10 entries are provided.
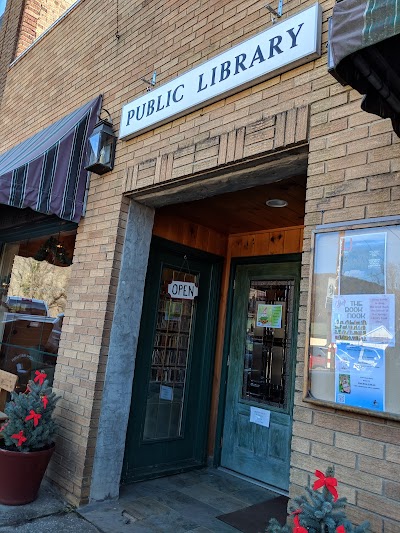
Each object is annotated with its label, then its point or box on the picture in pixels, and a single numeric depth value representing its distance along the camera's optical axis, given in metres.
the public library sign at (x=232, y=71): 2.83
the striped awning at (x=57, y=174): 4.34
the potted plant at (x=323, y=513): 1.86
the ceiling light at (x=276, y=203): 4.23
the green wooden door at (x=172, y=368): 4.66
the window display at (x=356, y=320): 2.13
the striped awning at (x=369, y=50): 1.50
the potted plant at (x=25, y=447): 3.63
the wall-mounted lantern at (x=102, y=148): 4.32
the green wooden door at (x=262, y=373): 4.70
